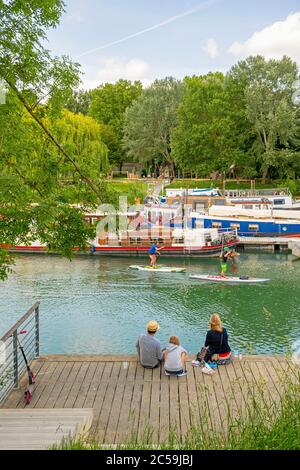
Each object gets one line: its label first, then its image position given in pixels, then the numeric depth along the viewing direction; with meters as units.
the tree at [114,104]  75.62
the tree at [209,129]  56.38
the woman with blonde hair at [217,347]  9.26
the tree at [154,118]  64.56
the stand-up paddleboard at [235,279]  26.27
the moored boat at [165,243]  34.09
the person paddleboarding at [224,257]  27.08
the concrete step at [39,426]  5.37
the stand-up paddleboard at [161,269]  29.17
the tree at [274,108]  53.19
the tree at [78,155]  9.65
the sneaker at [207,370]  8.85
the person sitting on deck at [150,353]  9.19
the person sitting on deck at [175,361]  8.73
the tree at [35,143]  8.35
